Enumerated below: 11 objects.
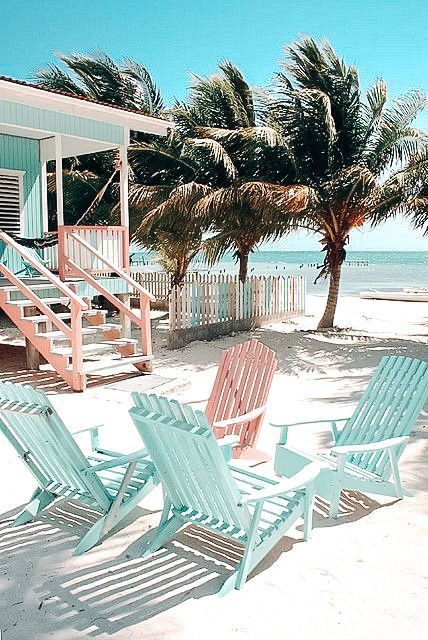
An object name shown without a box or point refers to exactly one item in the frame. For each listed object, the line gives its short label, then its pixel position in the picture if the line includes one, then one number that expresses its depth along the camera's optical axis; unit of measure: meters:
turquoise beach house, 9.84
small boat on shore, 28.64
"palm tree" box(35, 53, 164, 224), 20.81
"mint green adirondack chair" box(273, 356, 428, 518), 4.68
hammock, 11.22
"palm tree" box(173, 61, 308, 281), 15.37
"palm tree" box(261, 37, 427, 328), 15.74
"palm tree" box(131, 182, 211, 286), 16.27
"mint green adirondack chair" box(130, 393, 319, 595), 3.74
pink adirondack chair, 5.81
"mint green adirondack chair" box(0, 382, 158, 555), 4.21
